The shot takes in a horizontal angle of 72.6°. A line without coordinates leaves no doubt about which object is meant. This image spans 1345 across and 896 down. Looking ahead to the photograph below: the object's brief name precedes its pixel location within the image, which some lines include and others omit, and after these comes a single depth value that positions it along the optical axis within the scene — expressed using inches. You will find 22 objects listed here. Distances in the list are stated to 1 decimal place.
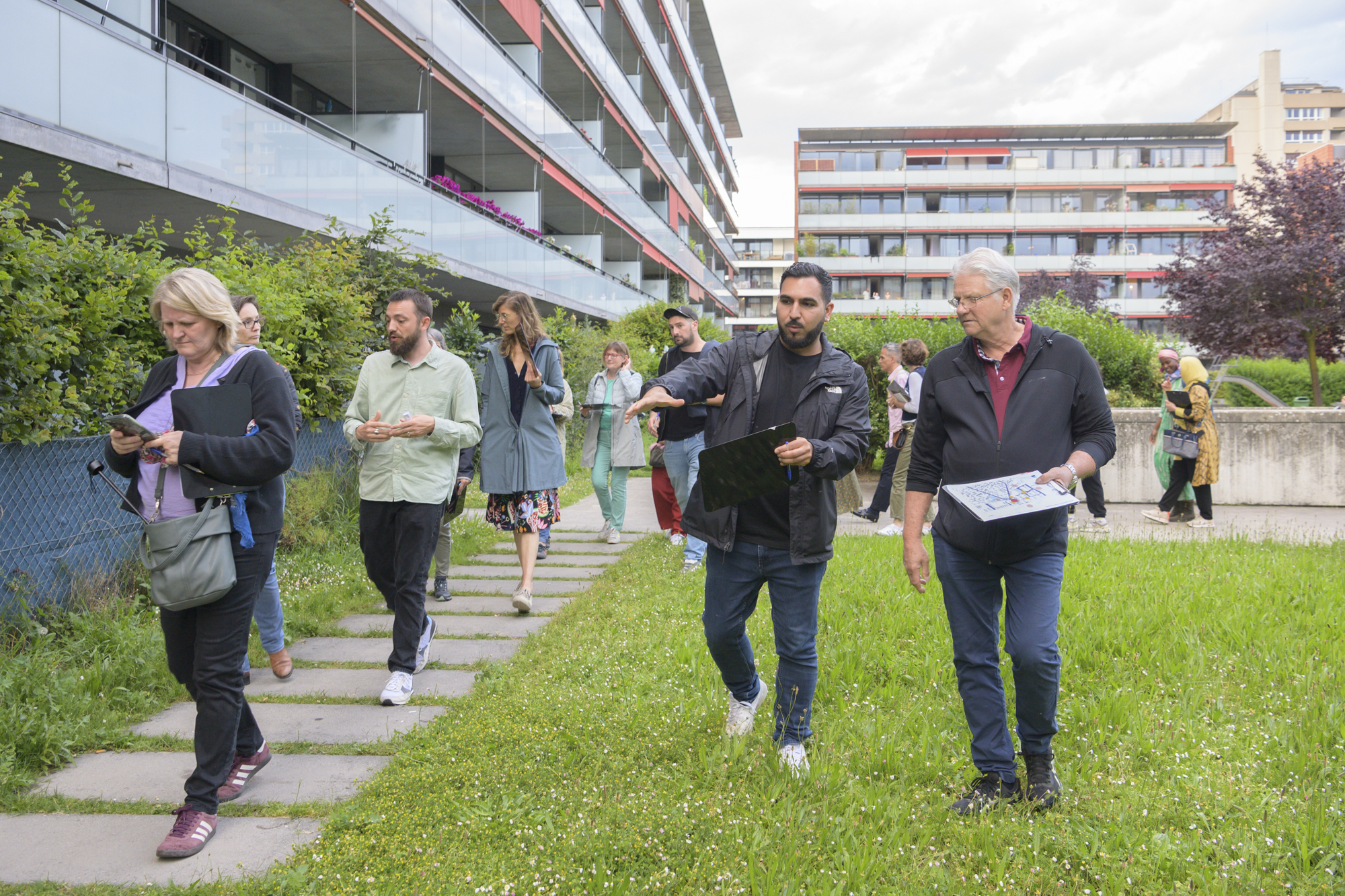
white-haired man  132.7
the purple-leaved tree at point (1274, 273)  778.8
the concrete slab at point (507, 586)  288.7
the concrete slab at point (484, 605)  263.0
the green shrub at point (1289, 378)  1225.4
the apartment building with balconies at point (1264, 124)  3208.7
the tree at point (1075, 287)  2068.2
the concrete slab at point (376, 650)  217.8
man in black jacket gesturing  143.3
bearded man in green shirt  186.9
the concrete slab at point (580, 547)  362.6
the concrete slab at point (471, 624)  240.7
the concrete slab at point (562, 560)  335.6
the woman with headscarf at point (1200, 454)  379.2
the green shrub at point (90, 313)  193.5
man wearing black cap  275.4
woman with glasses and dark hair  194.7
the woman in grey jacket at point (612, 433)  361.7
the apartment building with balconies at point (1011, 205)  2524.6
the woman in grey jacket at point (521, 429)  247.0
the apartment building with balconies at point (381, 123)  334.6
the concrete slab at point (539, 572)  311.6
